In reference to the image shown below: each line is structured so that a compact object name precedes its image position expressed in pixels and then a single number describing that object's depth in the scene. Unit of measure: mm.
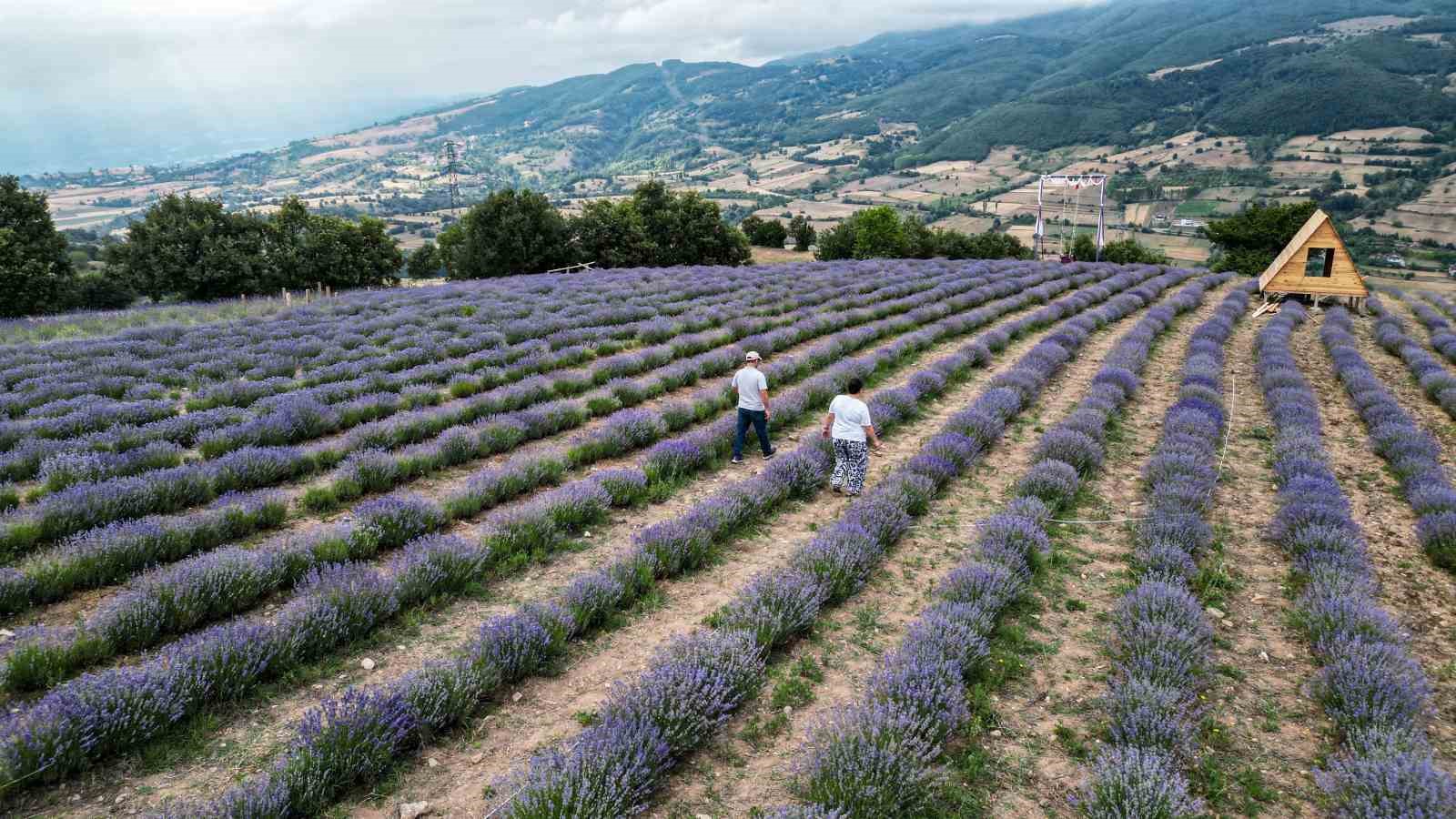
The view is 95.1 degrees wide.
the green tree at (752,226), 56125
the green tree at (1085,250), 42781
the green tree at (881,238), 42031
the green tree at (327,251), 29969
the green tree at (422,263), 52344
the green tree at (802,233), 56375
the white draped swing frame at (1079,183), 35562
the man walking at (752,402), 8234
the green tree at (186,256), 27031
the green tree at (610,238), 35875
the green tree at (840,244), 45156
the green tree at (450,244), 36875
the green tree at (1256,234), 36938
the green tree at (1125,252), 42469
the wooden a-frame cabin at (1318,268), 20922
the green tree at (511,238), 34219
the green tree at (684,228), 39156
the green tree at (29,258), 24328
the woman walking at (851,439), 7332
